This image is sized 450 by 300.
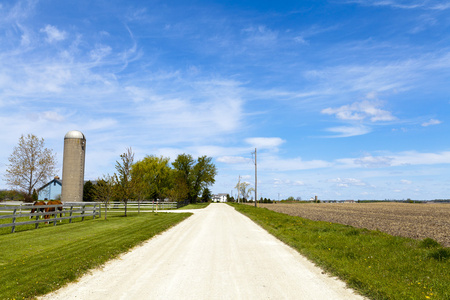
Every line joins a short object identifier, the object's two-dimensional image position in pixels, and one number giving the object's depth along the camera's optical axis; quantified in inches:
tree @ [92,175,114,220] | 1083.5
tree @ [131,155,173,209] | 2773.1
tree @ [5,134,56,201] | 1844.2
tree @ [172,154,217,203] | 3659.0
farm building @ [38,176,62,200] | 2682.1
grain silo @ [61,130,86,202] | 1744.6
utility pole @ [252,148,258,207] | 2256.6
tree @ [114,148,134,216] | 1125.7
